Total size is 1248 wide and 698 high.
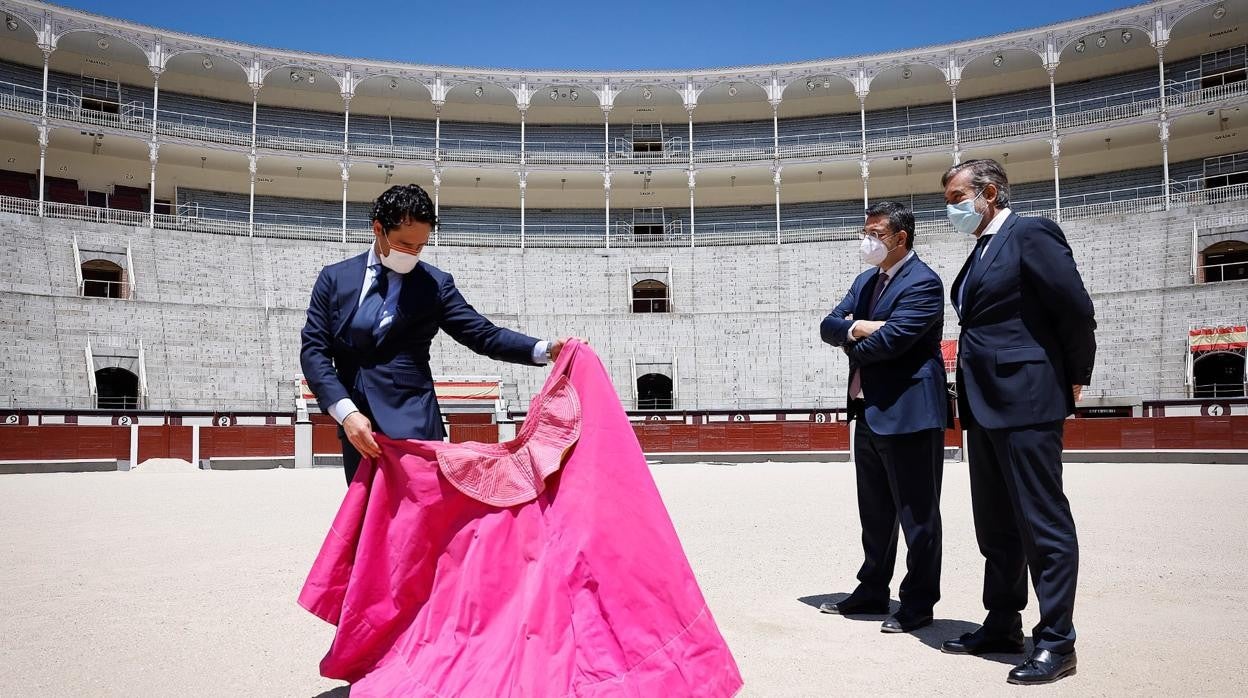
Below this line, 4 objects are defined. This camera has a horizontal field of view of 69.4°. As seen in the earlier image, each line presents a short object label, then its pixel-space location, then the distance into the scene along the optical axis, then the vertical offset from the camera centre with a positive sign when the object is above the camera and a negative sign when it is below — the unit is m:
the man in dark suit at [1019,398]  2.88 -0.07
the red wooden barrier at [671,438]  15.91 -1.13
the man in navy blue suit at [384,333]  2.77 +0.15
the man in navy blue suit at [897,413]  3.55 -0.14
